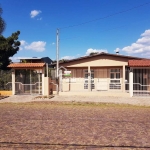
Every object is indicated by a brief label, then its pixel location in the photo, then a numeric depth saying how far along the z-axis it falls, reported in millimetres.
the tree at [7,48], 18918
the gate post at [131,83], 12896
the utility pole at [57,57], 15226
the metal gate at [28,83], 14289
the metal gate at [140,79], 13388
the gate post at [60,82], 14572
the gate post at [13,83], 14181
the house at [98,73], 15106
